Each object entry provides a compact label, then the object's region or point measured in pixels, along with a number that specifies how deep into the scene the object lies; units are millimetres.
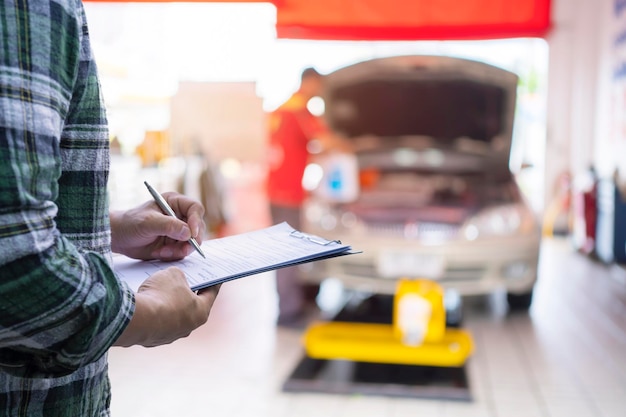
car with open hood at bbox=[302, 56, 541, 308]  4207
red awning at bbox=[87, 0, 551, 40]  6750
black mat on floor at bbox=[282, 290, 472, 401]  3160
